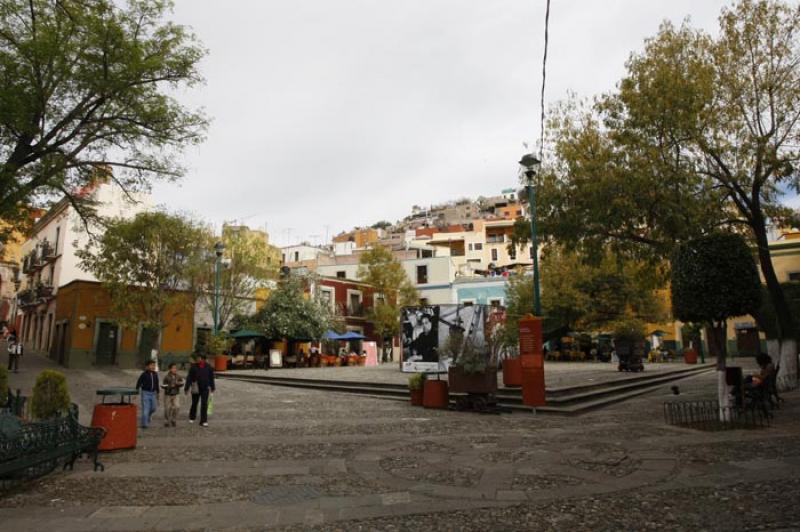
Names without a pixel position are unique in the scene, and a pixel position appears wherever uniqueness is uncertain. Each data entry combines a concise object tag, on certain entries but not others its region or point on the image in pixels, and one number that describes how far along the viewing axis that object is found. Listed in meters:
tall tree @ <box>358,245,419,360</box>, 42.84
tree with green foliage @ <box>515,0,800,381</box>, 12.75
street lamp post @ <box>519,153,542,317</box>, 12.50
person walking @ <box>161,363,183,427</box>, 11.05
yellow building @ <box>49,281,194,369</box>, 26.88
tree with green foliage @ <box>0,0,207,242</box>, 11.08
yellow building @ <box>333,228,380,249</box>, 75.10
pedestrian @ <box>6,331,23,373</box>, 21.89
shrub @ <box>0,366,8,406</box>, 11.34
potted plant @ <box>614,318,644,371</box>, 22.00
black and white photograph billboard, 22.84
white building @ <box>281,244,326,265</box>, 67.31
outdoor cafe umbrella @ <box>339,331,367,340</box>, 33.34
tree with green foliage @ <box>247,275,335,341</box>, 30.22
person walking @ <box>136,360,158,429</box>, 10.72
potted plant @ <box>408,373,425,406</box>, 14.07
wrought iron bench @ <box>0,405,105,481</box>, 5.80
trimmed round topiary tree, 9.84
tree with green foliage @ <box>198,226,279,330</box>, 29.72
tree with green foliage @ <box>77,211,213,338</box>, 25.12
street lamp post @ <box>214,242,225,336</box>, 22.81
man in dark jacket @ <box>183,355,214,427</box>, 11.18
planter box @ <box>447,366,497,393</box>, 12.84
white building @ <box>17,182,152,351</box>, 29.75
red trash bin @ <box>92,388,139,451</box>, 8.14
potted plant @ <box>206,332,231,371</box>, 26.03
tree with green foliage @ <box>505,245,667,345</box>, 34.78
